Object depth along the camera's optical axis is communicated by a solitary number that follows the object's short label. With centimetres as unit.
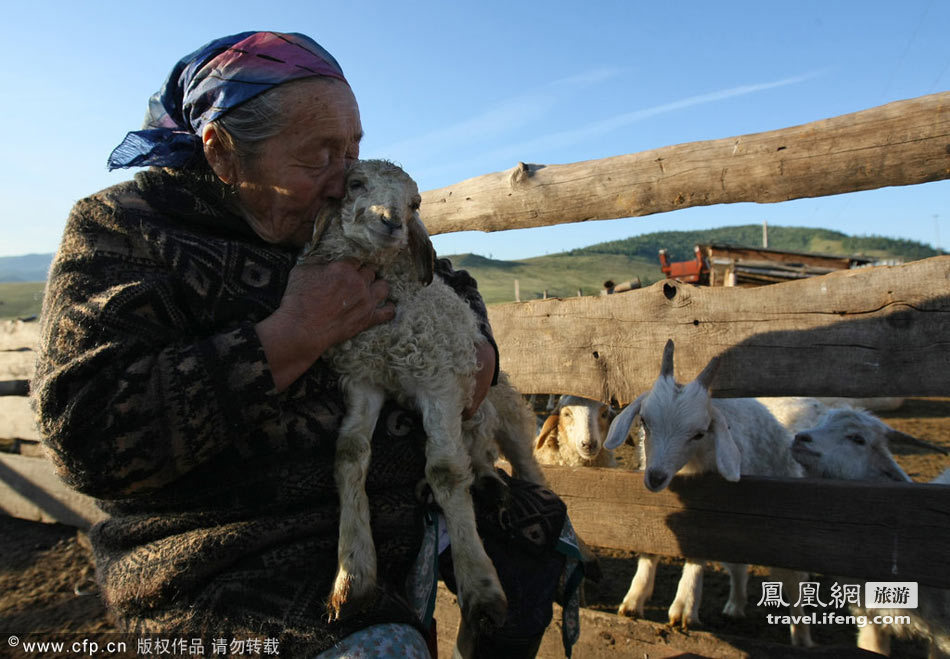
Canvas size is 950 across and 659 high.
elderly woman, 130
